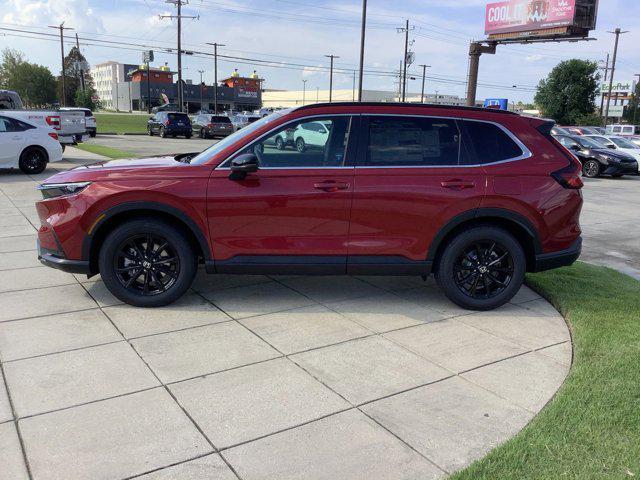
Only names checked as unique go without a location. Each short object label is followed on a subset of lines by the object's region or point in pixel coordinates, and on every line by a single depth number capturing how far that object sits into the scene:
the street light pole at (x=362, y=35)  29.44
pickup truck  20.67
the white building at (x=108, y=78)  143.25
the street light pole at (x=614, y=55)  57.34
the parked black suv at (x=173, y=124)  36.06
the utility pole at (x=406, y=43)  60.44
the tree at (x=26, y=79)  84.00
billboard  40.25
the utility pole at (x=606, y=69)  72.85
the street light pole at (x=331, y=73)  73.76
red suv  4.73
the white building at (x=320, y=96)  123.00
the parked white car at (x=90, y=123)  31.54
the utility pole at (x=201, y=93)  110.85
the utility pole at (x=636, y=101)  74.06
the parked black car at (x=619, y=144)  21.48
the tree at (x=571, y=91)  57.78
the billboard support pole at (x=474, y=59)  36.84
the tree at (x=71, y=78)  97.25
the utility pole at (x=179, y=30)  45.16
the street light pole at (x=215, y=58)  62.06
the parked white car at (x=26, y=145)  13.40
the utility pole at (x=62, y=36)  57.72
